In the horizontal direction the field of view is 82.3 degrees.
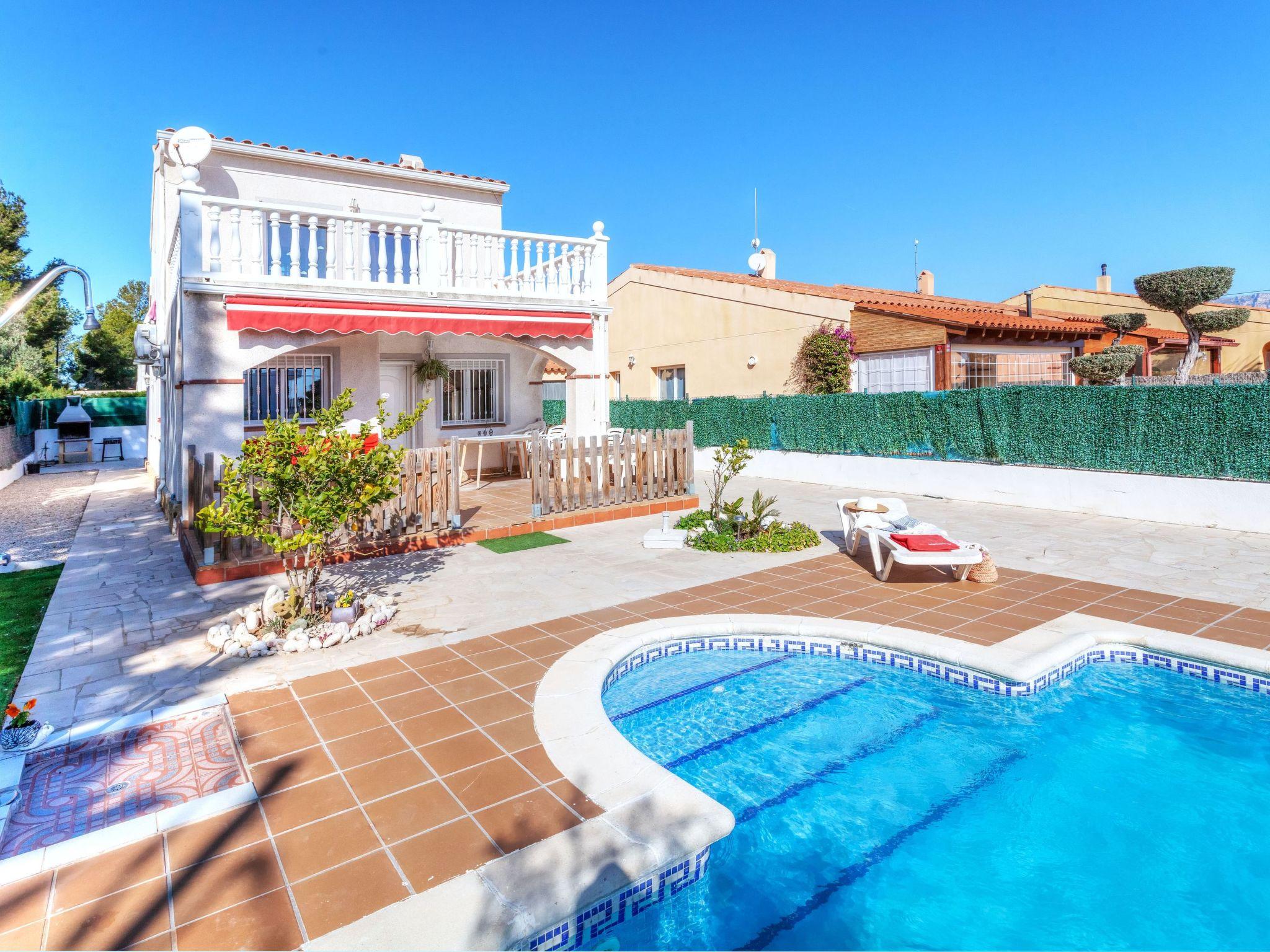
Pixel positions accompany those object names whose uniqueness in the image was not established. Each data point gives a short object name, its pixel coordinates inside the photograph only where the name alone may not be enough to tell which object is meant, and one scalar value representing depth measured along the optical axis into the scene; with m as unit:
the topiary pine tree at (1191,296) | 20.98
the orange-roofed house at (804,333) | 23.08
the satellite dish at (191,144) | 14.70
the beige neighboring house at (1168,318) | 34.62
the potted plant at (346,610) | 8.86
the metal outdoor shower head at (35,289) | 8.70
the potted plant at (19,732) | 5.79
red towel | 10.65
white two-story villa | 13.90
